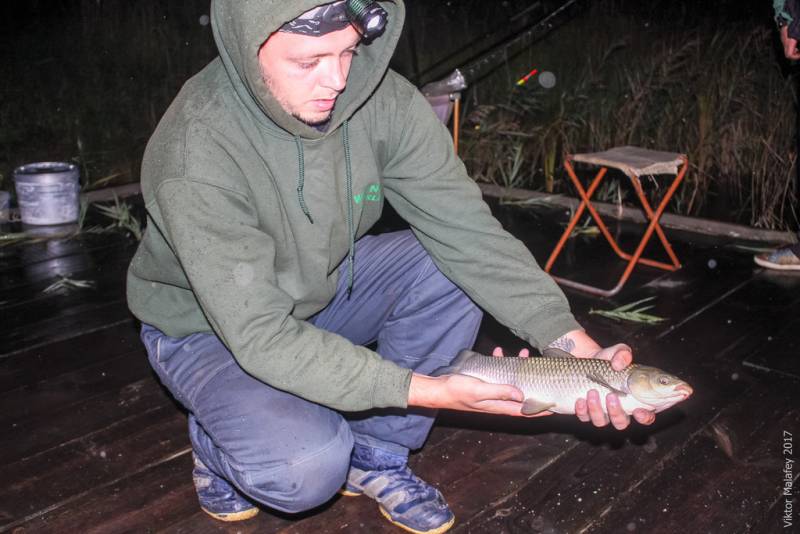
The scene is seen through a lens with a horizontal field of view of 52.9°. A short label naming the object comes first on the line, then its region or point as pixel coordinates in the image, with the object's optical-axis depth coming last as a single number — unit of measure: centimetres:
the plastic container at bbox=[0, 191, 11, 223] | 535
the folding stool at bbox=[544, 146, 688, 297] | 402
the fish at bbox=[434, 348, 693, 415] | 204
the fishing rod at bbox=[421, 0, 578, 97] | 442
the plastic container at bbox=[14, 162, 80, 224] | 522
